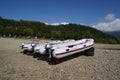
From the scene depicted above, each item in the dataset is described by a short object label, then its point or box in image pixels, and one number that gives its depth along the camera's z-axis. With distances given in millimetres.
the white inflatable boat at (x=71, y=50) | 6302
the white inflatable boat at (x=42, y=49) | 7145
